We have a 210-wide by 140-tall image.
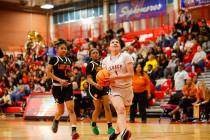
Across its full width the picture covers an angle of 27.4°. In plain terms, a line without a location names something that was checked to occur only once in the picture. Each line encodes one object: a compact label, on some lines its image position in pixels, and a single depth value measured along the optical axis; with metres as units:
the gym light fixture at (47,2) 38.41
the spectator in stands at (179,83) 15.83
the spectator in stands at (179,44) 20.35
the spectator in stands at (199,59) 18.17
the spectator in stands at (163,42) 22.61
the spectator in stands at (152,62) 20.22
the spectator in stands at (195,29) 20.66
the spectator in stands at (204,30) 20.20
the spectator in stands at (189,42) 19.75
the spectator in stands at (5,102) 23.50
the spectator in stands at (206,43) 19.84
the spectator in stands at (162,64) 19.78
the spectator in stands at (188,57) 19.12
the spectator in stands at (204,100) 14.54
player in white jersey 7.77
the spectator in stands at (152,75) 19.52
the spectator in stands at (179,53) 19.67
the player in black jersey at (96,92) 10.15
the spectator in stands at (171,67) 18.95
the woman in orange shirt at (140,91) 15.30
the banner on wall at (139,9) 29.41
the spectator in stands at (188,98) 15.10
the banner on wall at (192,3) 25.55
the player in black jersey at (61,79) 9.55
